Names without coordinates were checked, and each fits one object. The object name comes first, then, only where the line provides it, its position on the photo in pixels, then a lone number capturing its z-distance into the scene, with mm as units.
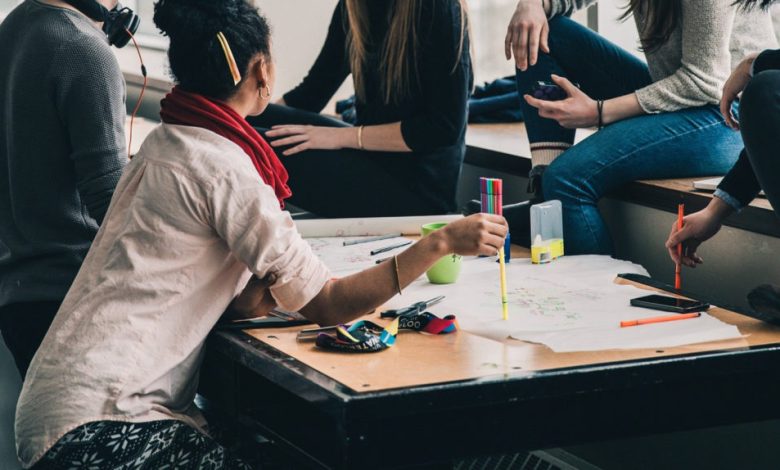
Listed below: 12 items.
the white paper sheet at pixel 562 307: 3362
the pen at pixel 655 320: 3427
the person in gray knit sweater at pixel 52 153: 3785
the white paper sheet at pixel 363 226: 4227
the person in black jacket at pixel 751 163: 3479
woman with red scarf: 3332
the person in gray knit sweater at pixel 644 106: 4130
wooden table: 3125
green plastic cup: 3756
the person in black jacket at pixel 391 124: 4478
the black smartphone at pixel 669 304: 3516
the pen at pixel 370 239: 4132
